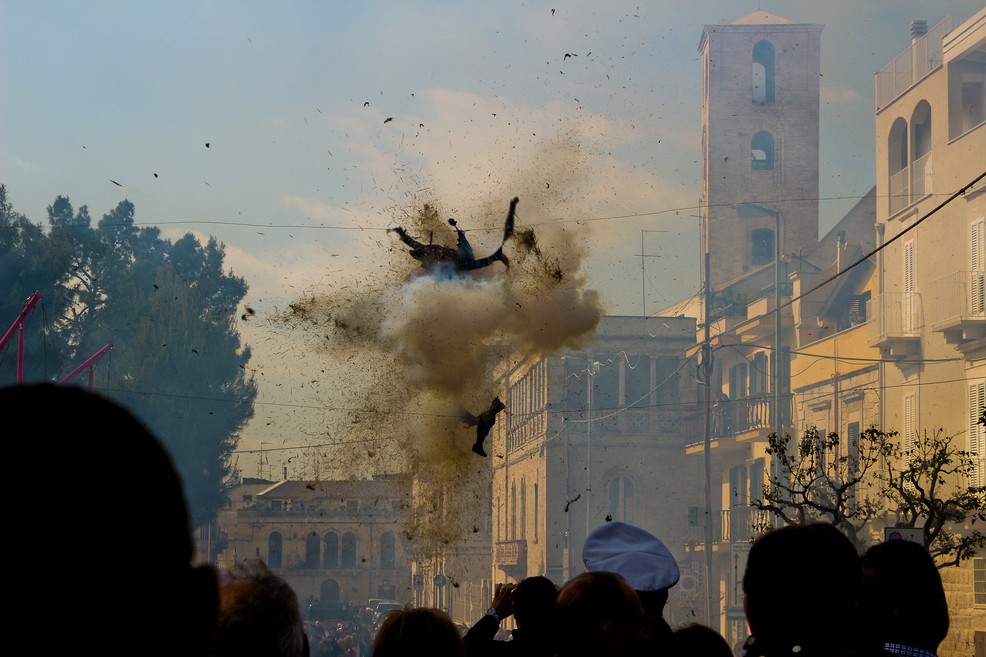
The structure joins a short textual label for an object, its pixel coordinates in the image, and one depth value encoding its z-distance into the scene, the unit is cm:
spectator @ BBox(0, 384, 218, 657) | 229
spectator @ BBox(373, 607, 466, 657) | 841
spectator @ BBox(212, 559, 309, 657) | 630
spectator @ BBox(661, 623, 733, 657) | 898
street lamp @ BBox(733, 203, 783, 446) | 9075
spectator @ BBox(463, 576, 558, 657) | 1178
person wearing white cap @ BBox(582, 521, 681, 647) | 1098
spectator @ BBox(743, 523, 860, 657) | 742
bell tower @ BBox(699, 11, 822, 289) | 13212
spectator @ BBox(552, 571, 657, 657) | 869
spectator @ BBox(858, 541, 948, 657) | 938
